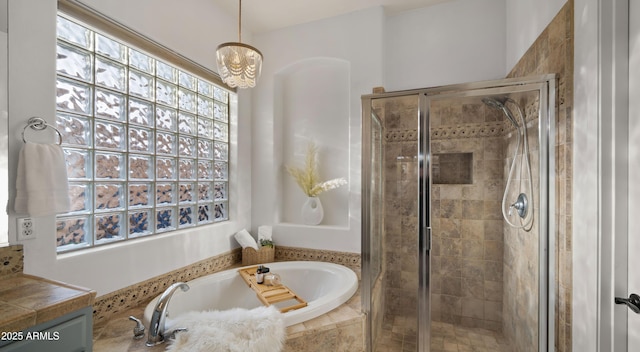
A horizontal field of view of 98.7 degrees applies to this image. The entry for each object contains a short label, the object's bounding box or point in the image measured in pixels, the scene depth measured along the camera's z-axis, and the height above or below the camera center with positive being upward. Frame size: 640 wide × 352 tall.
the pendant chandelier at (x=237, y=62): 1.53 +0.63
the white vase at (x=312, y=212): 2.69 -0.37
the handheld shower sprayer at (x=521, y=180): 1.54 -0.01
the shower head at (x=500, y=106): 1.61 +0.41
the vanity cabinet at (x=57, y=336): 0.81 -0.53
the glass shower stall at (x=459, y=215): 1.51 -0.26
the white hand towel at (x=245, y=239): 2.60 -0.62
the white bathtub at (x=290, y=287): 1.76 -0.88
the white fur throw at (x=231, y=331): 1.31 -0.80
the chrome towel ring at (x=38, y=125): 1.30 +0.24
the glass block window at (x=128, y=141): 1.56 +0.23
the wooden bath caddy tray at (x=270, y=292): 2.00 -0.90
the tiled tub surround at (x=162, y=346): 1.41 -0.84
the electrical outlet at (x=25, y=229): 1.26 -0.26
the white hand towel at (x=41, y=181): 1.22 -0.03
